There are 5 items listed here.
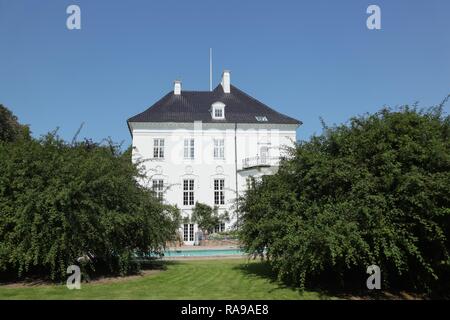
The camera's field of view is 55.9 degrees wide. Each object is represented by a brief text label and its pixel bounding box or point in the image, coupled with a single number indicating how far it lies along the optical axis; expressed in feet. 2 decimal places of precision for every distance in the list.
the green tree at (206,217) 113.91
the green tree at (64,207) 35.60
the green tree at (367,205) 31.89
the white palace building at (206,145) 120.37
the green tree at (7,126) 110.32
